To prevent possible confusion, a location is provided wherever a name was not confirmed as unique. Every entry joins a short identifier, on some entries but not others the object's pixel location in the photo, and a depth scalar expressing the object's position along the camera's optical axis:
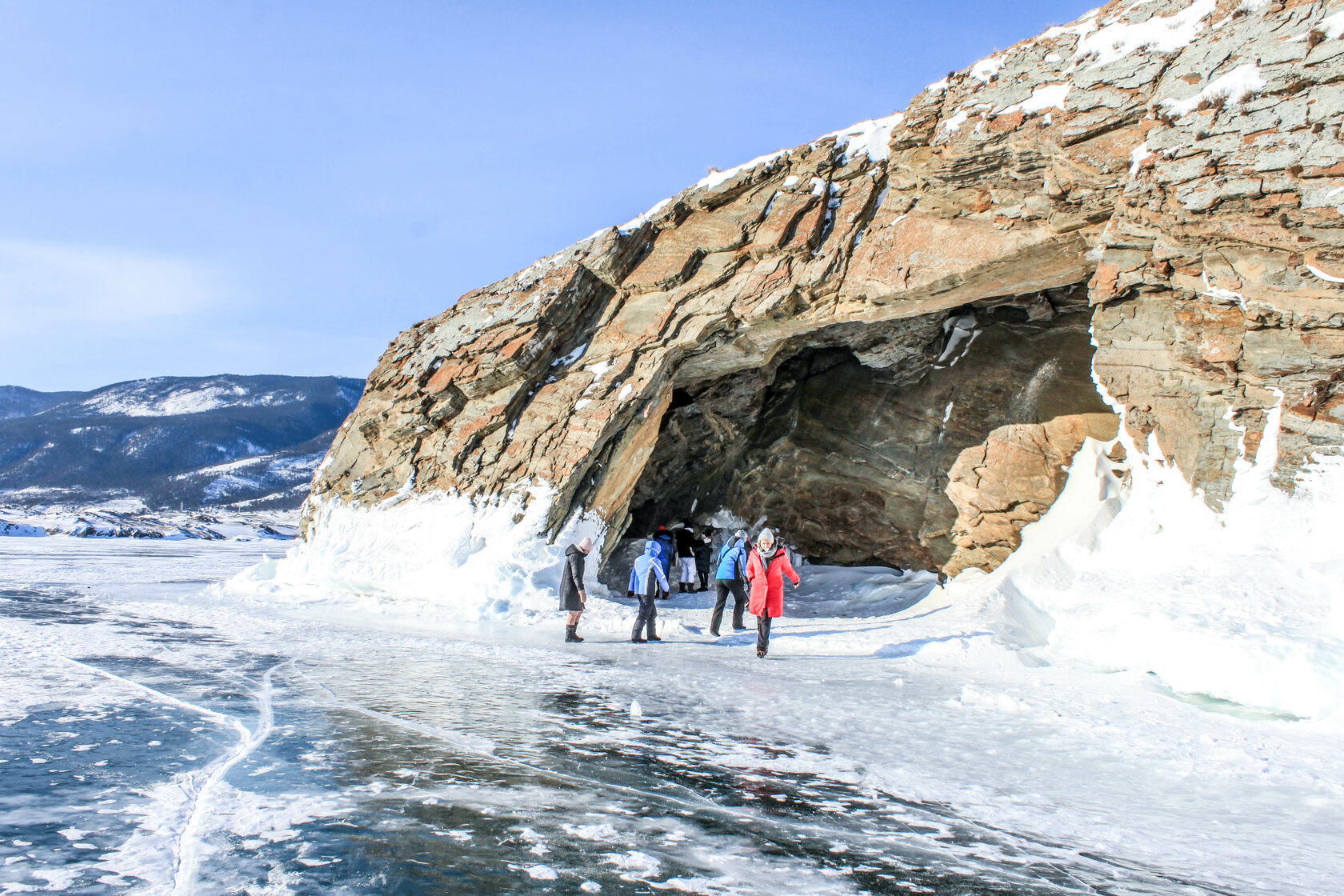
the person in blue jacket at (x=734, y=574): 11.50
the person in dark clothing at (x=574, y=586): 10.35
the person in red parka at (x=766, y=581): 9.16
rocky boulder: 12.88
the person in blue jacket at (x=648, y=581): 10.65
